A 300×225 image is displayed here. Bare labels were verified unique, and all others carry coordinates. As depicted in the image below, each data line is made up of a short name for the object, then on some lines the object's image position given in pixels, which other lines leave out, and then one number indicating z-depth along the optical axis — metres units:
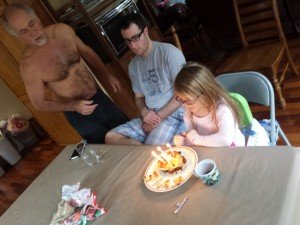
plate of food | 1.19
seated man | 1.85
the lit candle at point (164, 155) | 1.28
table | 0.92
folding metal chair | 1.52
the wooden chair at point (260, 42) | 2.34
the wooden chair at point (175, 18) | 3.96
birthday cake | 1.24
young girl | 1.38
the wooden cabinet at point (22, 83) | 2.82
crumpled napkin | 1.25
